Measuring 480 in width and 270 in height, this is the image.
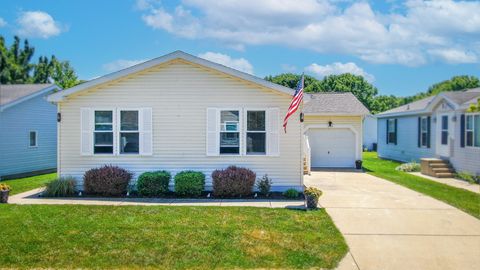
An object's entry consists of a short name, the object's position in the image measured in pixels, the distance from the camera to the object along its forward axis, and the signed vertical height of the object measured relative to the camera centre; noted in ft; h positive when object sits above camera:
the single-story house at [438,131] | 55.06 +0.59
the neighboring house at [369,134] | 126.21 +0.21
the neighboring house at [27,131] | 58.29 +0.53
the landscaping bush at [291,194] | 39.60 -5.67
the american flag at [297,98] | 37.39 +3.33
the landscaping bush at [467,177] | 51.83 -5.51
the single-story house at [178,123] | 42.45 +1.17
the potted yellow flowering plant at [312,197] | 33.41 -5.08
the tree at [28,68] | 120.67 +20.66
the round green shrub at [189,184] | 40.32 -4.81
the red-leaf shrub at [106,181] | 40.32 -4.53
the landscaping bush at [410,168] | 65.98 -5.29
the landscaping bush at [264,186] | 41.22 -5.15
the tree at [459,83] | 194.51 +24.57
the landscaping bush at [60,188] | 40.34 -5.23
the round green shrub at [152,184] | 40.27 -4.81
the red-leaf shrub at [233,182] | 39.65 -4.55
